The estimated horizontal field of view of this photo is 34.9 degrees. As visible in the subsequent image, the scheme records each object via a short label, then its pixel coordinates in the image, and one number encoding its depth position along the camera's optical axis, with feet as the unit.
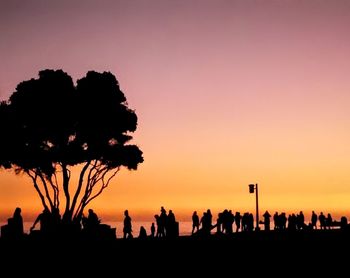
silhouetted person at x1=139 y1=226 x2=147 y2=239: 112.99
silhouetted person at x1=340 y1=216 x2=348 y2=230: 153.85
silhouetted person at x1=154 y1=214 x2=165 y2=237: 116.06
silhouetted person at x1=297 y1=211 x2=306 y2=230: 155.22
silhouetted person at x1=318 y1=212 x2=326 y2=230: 164.76
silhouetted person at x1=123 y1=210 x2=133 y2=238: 115.66
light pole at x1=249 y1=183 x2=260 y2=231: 149.36
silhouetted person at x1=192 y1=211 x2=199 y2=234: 125.70
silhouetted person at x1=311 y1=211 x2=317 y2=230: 164.45
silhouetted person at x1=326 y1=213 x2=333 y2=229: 175.22
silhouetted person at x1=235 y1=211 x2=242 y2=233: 141.08
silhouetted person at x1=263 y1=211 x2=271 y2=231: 148.77
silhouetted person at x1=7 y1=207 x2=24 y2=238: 87.51
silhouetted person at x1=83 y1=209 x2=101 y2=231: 96.99
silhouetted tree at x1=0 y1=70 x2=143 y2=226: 132.26
